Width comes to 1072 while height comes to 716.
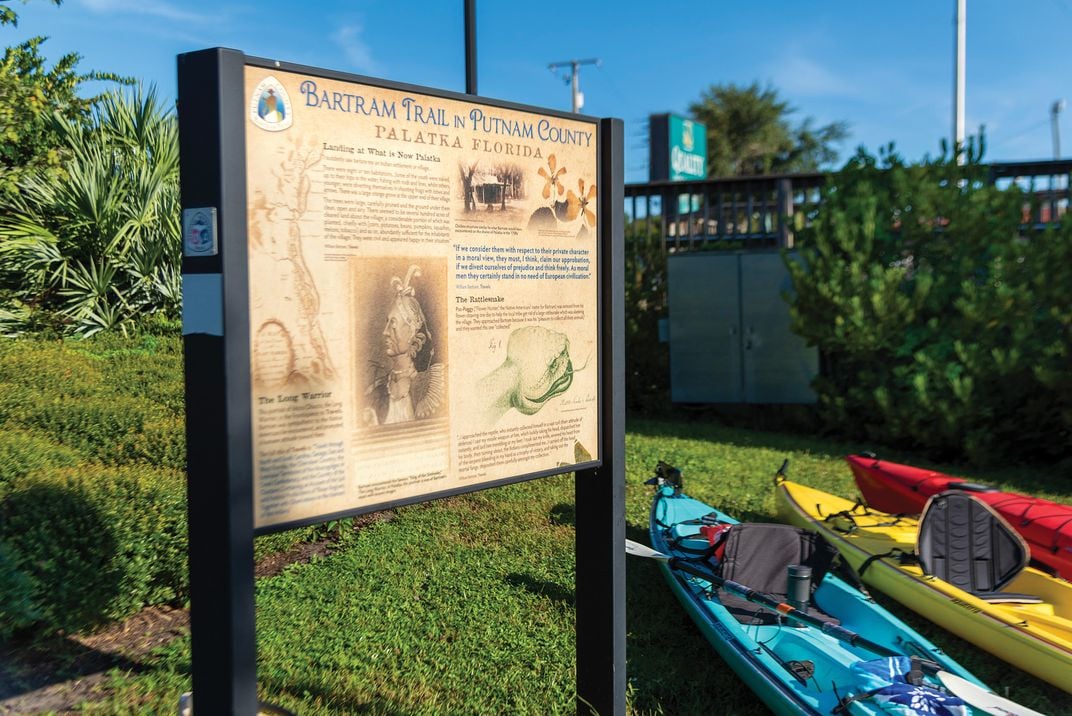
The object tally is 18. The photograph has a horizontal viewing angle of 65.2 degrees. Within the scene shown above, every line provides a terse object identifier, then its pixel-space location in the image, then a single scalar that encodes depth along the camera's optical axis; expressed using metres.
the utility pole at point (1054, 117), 50.57
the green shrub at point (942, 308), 9.41
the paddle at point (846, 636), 3.48
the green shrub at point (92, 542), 3.90
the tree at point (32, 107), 7.59
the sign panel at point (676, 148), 24.98
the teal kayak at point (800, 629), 3.58
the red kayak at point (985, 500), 5.62
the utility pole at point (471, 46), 5.03
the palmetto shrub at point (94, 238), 7.60
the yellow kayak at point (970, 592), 4.38
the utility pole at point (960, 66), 20.86
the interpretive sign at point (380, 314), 2.33
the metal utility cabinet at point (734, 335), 11.63
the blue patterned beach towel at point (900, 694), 3.40
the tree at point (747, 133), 42.78
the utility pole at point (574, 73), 41.72
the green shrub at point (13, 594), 3.74
